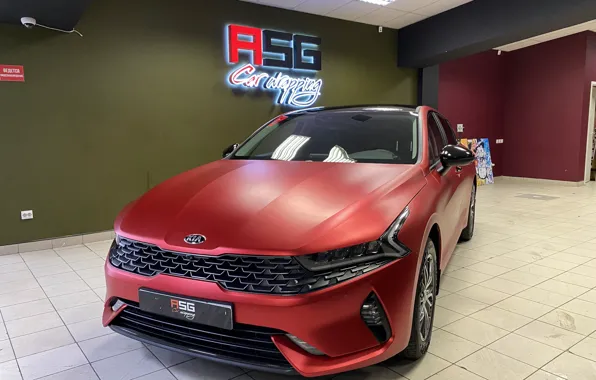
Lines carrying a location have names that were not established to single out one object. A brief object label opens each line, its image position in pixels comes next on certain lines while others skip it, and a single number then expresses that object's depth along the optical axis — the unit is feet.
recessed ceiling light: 18.10
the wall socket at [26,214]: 13.78
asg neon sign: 17.43
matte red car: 4.86
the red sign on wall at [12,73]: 13.12
